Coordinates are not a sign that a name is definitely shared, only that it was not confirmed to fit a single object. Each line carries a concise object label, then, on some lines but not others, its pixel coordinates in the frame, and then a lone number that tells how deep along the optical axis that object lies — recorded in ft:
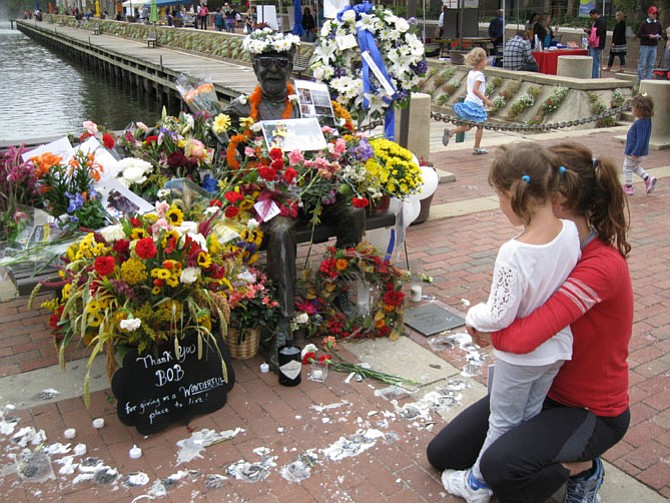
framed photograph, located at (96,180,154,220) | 13.43
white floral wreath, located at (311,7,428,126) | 19.15
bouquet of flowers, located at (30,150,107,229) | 13.23
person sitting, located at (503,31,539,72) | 47.93
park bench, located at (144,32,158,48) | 114.19
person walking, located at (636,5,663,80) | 48.65
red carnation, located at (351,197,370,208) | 14.16
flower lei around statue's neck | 15.00
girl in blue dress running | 33.73
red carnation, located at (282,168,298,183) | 13.61
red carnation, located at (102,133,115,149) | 15.06
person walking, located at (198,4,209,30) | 140.56
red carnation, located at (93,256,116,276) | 10.13
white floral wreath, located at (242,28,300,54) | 15.35
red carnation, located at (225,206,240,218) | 13.33
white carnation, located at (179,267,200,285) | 10.55
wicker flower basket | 13.26
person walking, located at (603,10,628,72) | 57.16
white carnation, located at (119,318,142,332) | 10.13
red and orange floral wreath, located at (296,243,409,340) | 14.34
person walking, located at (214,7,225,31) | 135.74
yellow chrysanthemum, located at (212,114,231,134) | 15.30
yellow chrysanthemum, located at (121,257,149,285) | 10.44
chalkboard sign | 10.94
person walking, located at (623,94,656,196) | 24.47
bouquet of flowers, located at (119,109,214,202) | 14.44
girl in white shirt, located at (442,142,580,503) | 7.95
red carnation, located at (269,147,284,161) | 13.82
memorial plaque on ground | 14.87
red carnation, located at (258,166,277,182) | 13.30
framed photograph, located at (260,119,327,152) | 14.84
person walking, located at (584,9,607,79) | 52.34
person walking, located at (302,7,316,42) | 86.07
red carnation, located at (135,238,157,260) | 10.27
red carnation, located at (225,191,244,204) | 12.94
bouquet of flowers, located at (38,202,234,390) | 10.44
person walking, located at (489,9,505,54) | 62.85
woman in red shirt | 8.13
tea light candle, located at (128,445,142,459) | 10.62
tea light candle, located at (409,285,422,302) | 16.24
